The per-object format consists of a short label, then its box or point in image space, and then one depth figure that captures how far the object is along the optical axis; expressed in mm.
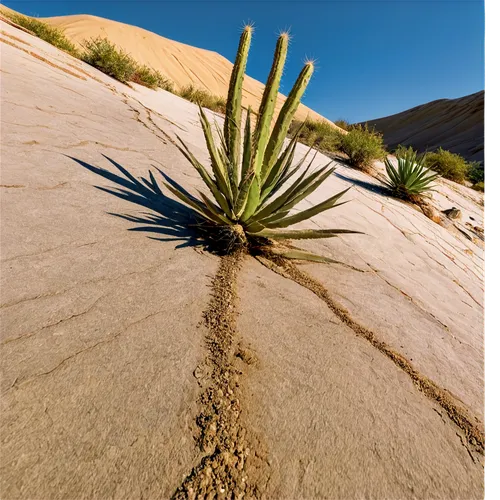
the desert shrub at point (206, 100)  7711
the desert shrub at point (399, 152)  6859
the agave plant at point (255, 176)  1609
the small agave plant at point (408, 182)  4520
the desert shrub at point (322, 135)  6824
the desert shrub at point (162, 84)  6839
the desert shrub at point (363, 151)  5895
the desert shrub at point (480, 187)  8570
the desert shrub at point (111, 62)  5410
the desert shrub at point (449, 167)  8656
